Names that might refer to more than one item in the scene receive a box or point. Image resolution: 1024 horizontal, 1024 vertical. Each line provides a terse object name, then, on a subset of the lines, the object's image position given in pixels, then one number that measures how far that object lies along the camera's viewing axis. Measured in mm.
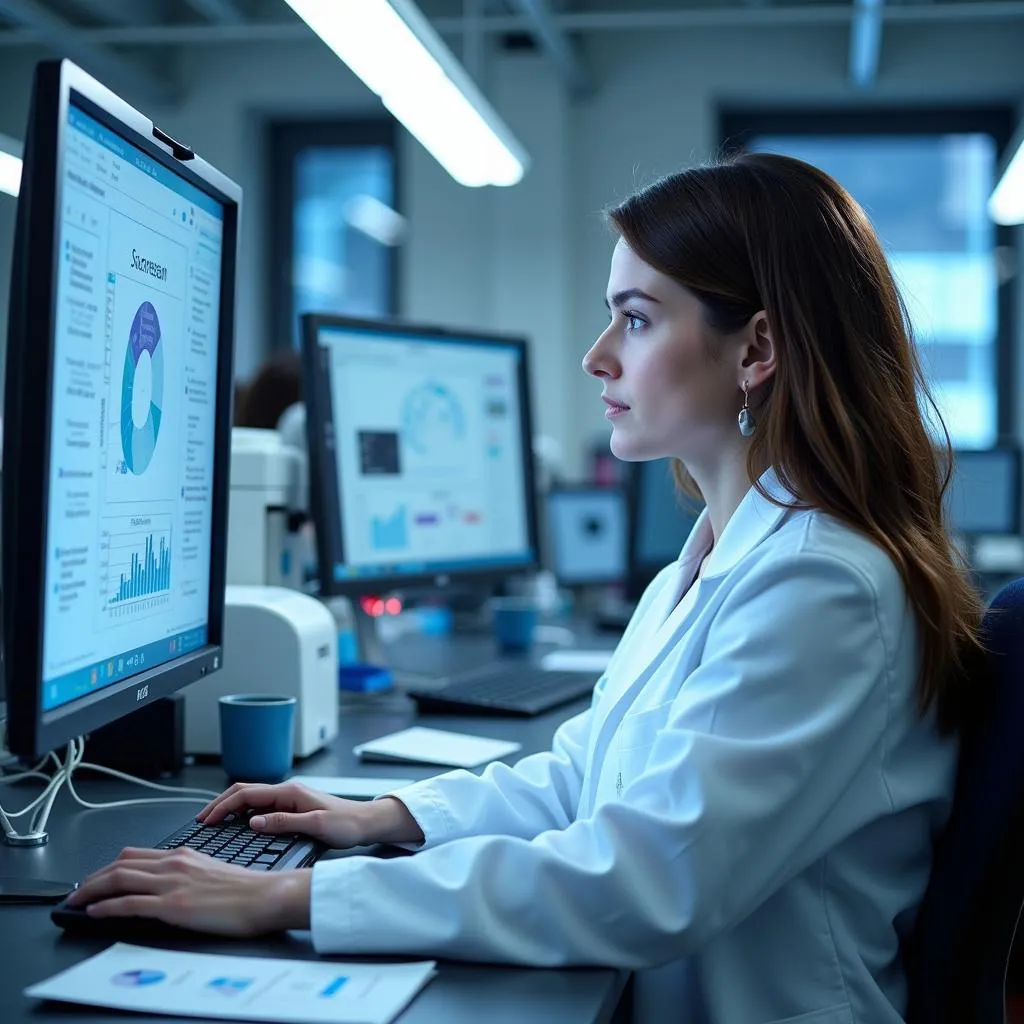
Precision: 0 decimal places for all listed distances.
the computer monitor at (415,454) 1878
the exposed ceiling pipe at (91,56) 4906
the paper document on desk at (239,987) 774
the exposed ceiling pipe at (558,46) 4863
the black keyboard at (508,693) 1774
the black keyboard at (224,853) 892
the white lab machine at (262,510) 1725
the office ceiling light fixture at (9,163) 1322
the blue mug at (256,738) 1346
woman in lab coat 884
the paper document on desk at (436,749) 1472
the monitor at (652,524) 3057
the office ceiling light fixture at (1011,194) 3691
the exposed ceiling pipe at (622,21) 4879
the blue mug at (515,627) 2494
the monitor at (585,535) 3574
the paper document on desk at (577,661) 2219
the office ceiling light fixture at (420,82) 2359
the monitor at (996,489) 4660
